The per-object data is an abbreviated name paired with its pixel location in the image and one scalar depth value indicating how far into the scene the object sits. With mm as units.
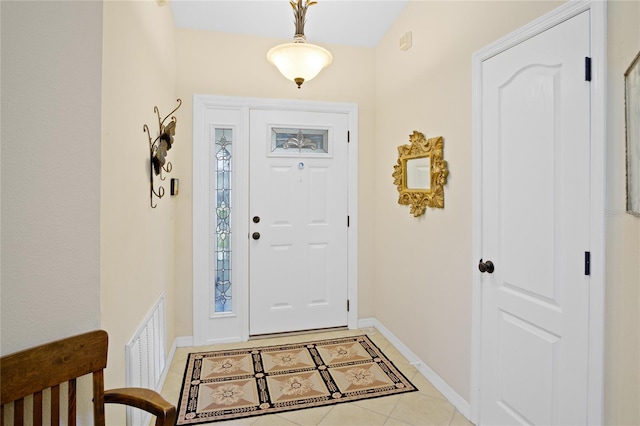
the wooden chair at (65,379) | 991
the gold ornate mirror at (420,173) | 2387
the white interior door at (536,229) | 1451
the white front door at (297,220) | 3238
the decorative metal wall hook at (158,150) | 2117
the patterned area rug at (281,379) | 2213
